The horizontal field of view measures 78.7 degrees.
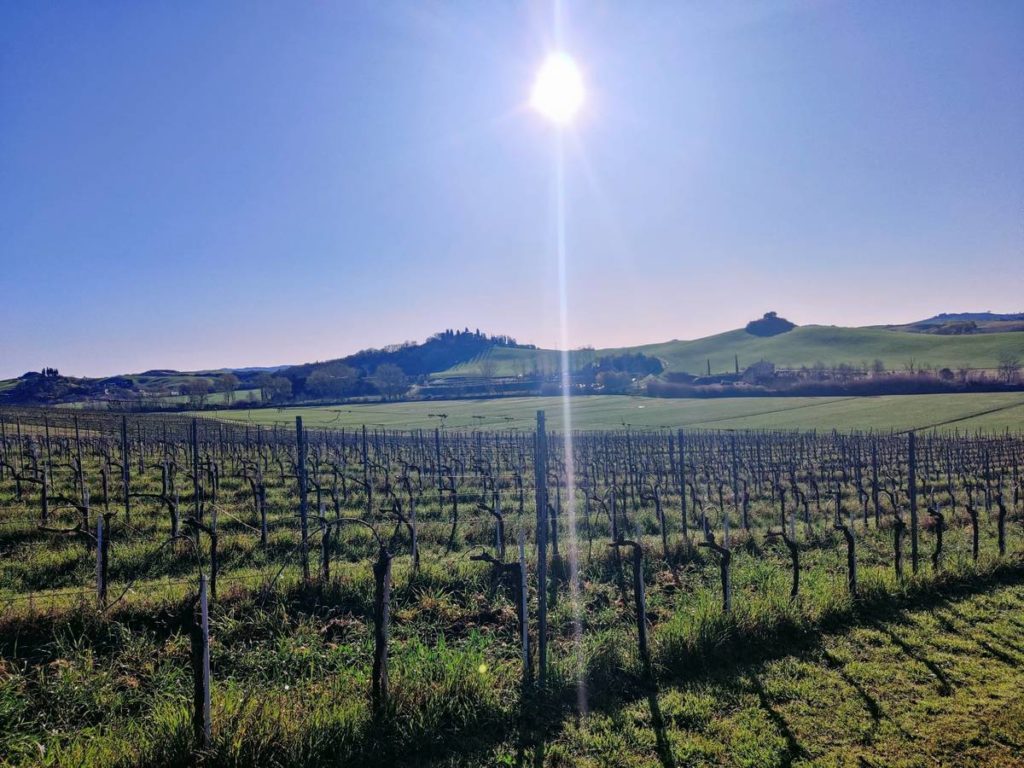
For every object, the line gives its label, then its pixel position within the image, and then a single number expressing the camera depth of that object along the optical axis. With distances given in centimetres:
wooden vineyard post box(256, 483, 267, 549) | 1084
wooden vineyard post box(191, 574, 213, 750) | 420
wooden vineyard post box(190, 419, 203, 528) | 1276
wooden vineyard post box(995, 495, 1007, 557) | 1038
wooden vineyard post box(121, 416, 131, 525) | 1309
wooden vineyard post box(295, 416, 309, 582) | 788
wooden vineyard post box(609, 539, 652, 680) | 596
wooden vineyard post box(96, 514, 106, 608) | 726
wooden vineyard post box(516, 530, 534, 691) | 567
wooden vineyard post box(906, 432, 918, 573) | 924
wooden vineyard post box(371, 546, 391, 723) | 483
